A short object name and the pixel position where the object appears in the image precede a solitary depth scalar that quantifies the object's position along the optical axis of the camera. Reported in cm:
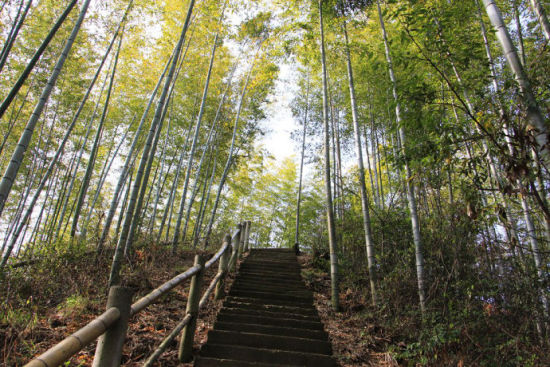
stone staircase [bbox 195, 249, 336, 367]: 250
